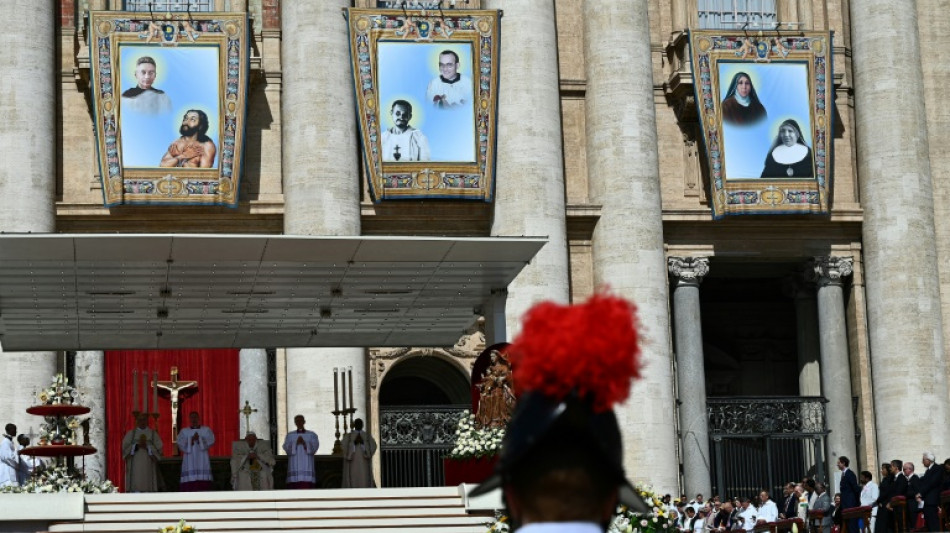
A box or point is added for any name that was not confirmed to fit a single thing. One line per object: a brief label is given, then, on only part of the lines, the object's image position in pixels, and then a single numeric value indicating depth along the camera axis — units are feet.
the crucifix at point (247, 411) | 92.99
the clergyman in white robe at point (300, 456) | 85.66
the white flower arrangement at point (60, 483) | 70.28
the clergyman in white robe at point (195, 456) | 84.07
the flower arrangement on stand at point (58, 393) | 75.36
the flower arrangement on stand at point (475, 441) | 74.18
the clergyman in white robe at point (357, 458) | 87.10
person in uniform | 15.93
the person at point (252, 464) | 84.74
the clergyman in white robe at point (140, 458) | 85.20
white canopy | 74.38
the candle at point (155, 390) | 94.43
